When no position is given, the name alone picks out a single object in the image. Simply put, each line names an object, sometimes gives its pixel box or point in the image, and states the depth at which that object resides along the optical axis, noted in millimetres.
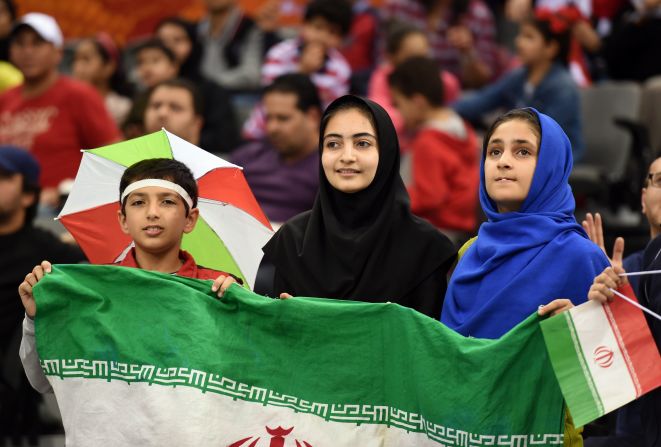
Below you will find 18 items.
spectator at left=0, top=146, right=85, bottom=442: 13008
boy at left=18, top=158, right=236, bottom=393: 10812
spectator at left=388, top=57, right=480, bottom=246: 16625
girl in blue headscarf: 10016
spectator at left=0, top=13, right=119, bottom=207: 18094
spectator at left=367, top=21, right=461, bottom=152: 19750
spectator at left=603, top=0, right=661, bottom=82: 20562
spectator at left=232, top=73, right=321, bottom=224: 15961
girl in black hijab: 10883
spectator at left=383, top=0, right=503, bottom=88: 22625
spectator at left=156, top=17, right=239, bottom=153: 18859
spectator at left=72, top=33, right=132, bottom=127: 21375
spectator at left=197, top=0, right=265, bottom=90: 21594
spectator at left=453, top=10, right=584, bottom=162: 18359
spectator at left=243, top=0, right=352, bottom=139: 19984
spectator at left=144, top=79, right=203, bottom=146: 16469
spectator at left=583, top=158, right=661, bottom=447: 10482
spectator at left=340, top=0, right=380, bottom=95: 22578
